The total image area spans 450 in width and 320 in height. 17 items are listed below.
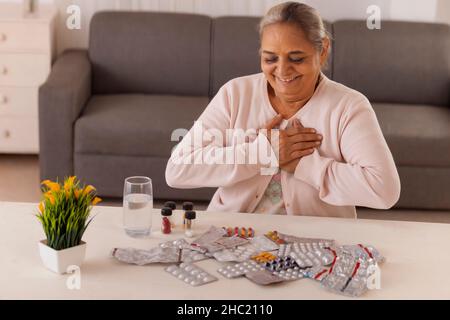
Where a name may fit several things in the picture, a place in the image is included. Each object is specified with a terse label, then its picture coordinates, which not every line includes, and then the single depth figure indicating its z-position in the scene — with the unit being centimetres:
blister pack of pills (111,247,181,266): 228
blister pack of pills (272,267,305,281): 223
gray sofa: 424
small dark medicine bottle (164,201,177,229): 247
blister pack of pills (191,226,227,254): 234
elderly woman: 256
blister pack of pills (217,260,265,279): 223
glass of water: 242
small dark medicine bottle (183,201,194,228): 247
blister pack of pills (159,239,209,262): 230
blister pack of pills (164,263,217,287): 220
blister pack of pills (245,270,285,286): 221
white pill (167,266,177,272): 225
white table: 217
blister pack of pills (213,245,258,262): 230
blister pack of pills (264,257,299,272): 226
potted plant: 222
